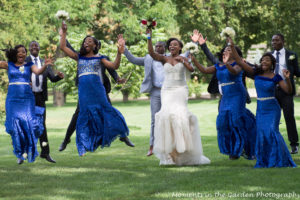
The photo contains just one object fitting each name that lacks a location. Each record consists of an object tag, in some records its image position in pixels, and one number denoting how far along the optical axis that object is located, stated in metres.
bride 10.88
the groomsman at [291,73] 12.85
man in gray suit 12.72
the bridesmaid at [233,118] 11.50
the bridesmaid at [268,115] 10.42
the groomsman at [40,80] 11.92
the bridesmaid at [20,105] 11.24
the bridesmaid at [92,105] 11.27
